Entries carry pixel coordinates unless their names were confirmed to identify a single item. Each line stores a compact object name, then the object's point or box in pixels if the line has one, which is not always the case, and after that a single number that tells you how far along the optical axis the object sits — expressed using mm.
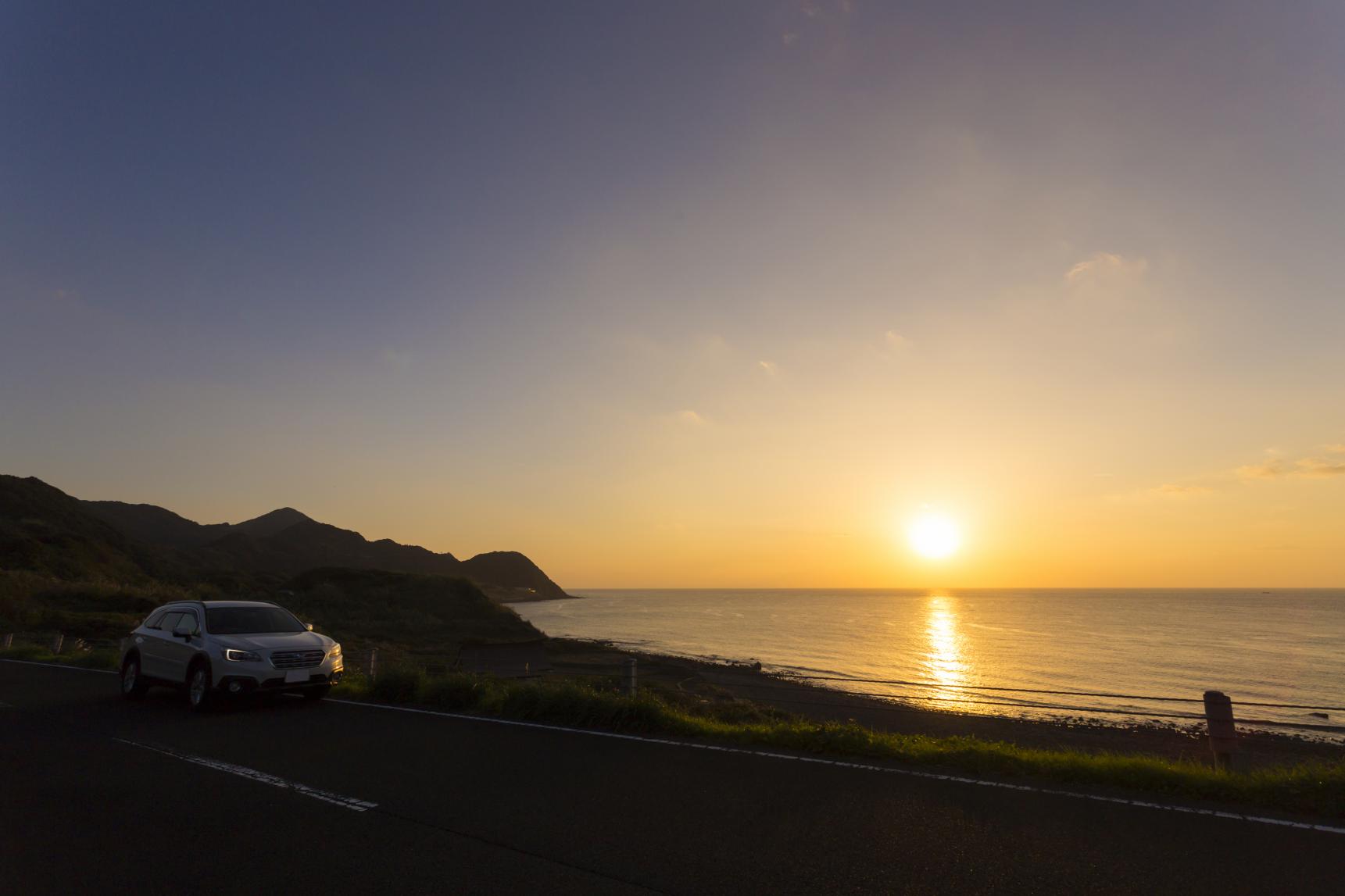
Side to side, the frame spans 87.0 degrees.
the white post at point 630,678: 11320
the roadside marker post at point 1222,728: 7566
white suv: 11875
